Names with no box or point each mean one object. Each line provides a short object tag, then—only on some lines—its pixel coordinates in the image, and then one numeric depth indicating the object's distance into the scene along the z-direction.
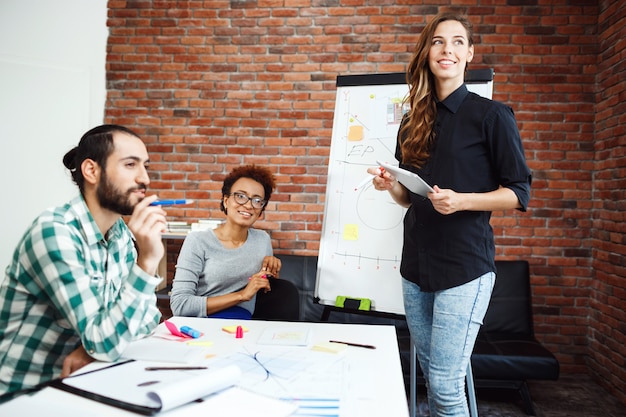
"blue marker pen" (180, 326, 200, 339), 1.43
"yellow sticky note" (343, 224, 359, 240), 2.32
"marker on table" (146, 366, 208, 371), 1.12
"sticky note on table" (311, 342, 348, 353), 1.33
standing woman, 1.53
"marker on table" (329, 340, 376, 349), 1.38
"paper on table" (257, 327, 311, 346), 1.37
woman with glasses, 2.02
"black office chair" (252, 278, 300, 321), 2.08
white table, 0.92
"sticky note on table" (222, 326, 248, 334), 1.49
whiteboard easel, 2.26
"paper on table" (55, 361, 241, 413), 0.91
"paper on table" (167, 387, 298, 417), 0.90
